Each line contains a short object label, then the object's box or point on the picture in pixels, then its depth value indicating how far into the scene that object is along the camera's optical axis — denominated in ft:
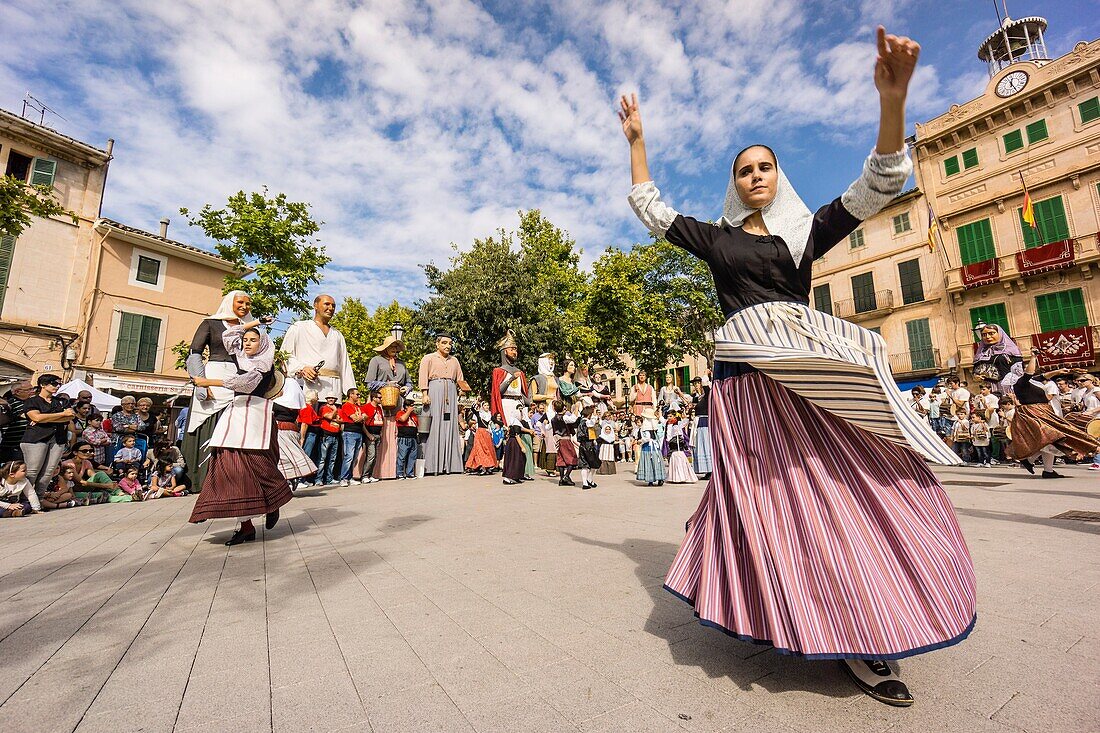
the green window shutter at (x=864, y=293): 93.15
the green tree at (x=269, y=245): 53.49
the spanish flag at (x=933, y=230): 81.25
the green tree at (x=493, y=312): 74.33
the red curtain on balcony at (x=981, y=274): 76.54
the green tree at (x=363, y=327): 114.11
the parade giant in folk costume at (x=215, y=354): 15.15
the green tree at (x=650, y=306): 89.40
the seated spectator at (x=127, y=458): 31.73
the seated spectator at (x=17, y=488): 23.35
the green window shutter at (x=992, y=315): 76.37
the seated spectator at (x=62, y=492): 25.54
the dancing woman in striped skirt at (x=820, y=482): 5.67
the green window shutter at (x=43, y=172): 64.23
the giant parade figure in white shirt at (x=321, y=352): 23.36
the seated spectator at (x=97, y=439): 31.05
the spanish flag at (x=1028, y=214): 71.46
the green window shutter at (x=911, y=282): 86.48
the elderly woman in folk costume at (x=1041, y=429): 24.34
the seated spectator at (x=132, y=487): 29.50
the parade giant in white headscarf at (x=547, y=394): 32.99
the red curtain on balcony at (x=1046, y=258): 69.51
